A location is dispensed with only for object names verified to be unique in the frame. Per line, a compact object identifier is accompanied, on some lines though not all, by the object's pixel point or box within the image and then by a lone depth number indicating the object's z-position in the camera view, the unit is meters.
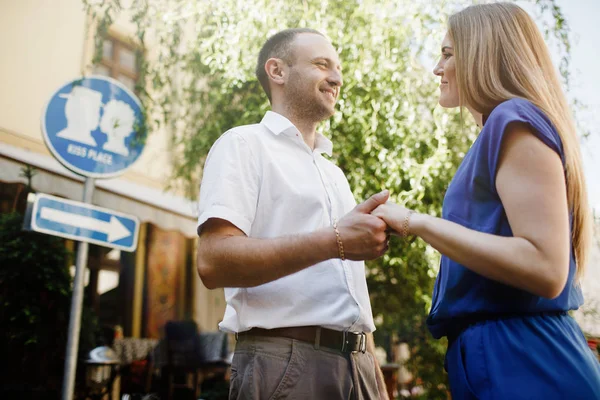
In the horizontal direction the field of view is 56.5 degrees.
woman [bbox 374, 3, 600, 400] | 1.23
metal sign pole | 2.95
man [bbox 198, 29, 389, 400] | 1.56
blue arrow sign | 3.02
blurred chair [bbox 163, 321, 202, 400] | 7.23
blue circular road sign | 3.56
